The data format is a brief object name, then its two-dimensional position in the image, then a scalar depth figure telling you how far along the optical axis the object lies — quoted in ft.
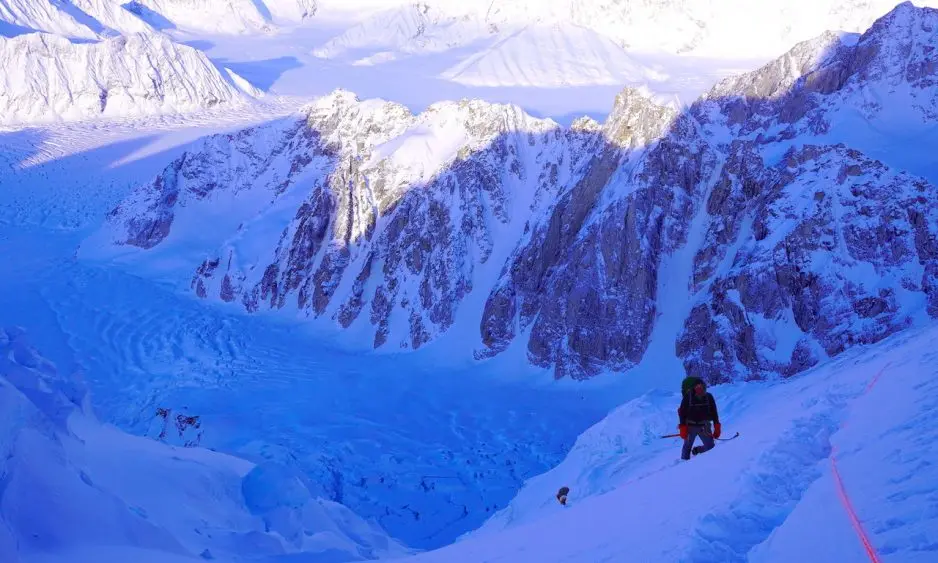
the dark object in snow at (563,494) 59.21
